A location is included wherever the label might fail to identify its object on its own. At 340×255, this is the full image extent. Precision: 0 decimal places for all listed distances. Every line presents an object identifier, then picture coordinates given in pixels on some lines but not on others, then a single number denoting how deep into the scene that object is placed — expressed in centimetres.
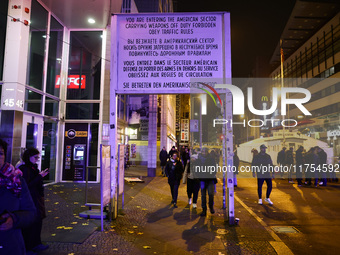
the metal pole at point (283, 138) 2084
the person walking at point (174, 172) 854
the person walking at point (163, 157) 1736
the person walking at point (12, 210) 192
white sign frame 646
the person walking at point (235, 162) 1242
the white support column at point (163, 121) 2219
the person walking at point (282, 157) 1536
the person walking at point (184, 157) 1586
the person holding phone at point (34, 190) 441
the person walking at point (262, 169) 858
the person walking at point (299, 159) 1436
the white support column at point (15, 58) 898
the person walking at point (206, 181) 741
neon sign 1293
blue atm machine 1252
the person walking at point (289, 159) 1507
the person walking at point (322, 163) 1301
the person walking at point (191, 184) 812
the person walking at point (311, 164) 1305
